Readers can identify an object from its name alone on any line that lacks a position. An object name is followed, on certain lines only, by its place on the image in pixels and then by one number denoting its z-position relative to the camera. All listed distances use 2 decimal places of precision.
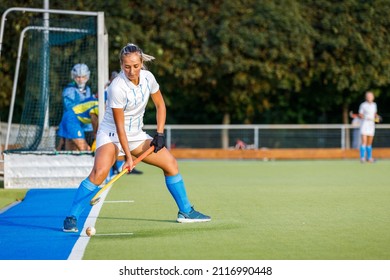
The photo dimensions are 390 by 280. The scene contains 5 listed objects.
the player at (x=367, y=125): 26.80
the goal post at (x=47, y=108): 15.97
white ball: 9.34
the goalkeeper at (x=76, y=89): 17.02
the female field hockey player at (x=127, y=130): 9.62
